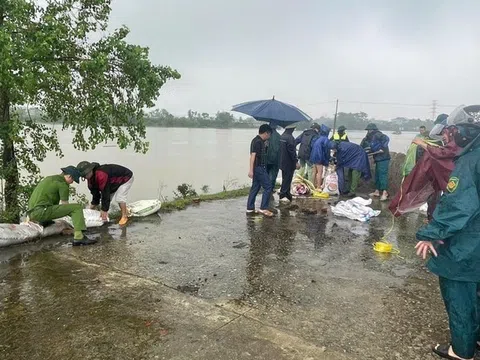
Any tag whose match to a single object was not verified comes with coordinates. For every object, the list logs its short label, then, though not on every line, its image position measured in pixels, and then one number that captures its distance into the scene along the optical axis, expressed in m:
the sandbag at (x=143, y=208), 6.54
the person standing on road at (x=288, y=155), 7.75
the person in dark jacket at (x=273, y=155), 7.09
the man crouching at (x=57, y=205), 4.95
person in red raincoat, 3.97
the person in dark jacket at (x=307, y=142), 9.16
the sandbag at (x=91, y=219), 5.59
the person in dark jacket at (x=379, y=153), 8.66
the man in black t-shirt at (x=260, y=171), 6.64
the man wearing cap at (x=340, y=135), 9.16
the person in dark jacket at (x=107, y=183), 5.42
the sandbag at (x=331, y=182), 8.88
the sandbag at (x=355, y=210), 6.92
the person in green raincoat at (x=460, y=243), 2.48
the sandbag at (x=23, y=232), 4.71
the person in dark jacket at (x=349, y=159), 8.82
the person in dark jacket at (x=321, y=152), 8.74
